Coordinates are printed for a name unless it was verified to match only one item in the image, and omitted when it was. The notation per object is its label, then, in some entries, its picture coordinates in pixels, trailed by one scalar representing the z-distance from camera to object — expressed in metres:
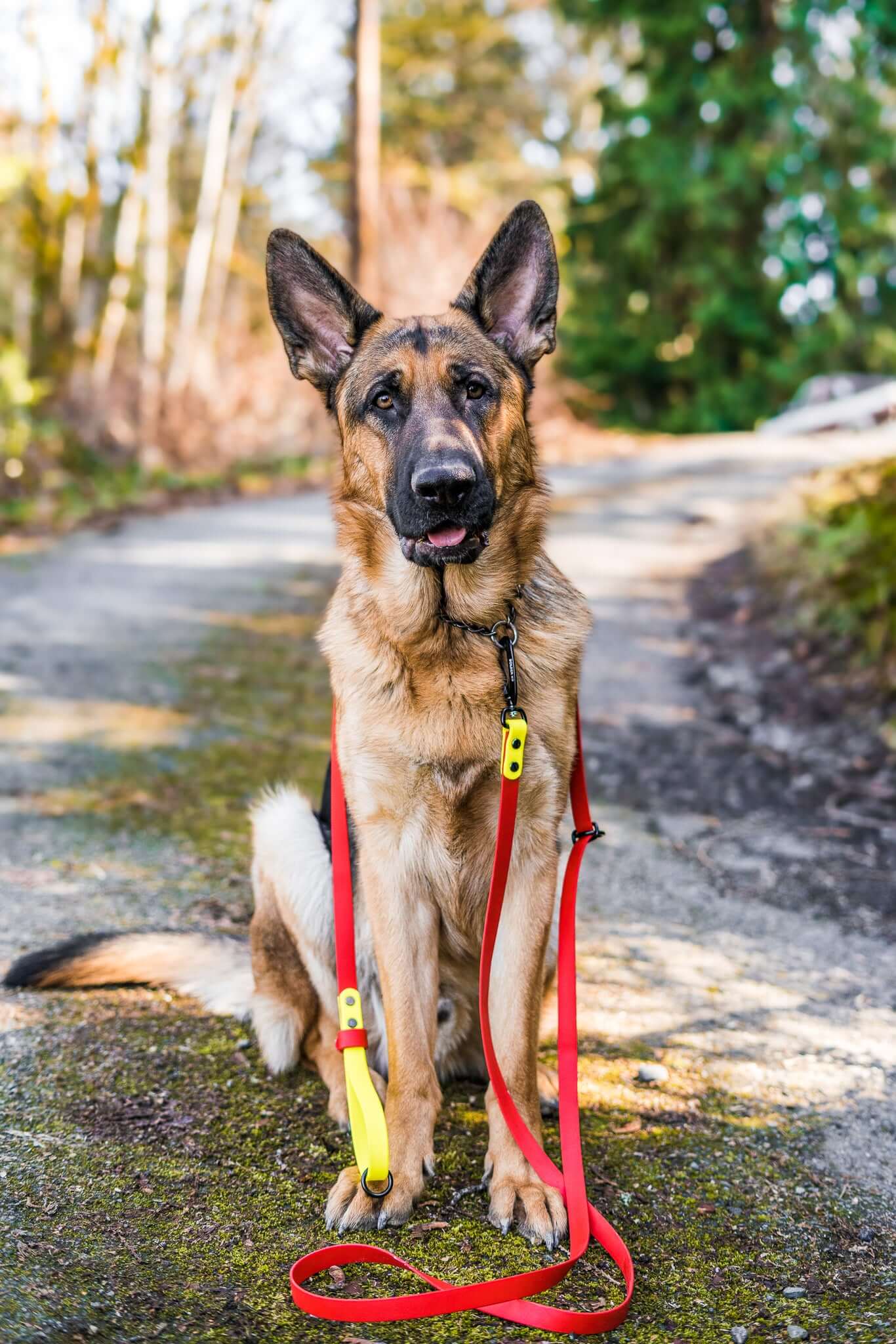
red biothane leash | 2.19
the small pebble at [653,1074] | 3.20
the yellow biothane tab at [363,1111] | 2.57
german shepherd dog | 2.76
